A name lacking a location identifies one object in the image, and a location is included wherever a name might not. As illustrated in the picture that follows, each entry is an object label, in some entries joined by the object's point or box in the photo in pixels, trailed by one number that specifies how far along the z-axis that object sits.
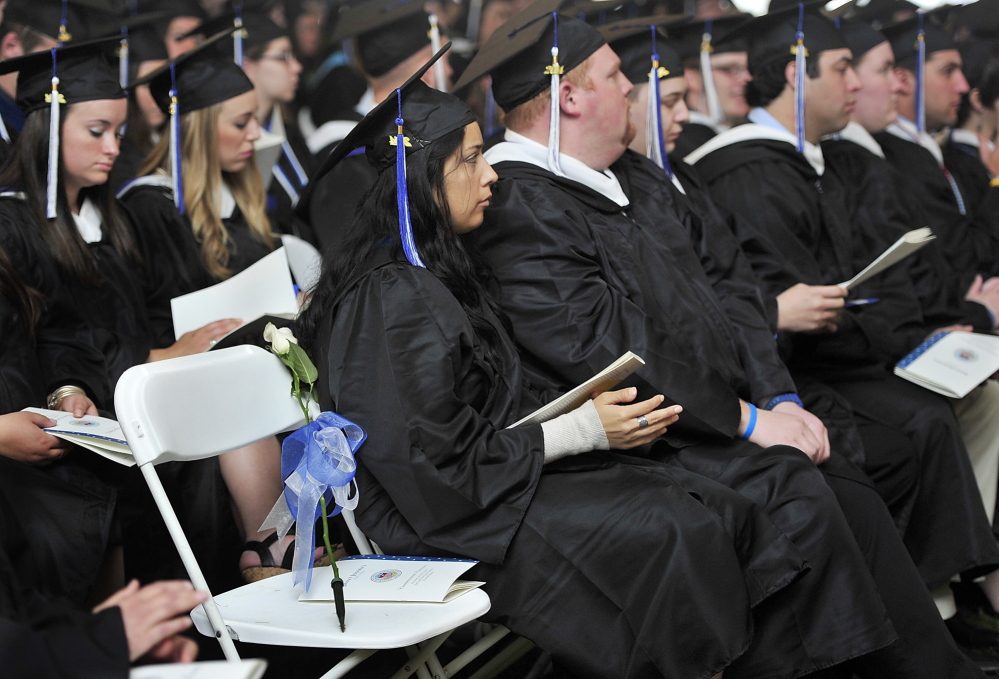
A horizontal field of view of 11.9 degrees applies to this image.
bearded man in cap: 7.69
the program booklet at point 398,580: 7.51
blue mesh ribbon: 7.54
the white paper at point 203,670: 6.89
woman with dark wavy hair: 7.56
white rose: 7.67
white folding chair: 7.44
